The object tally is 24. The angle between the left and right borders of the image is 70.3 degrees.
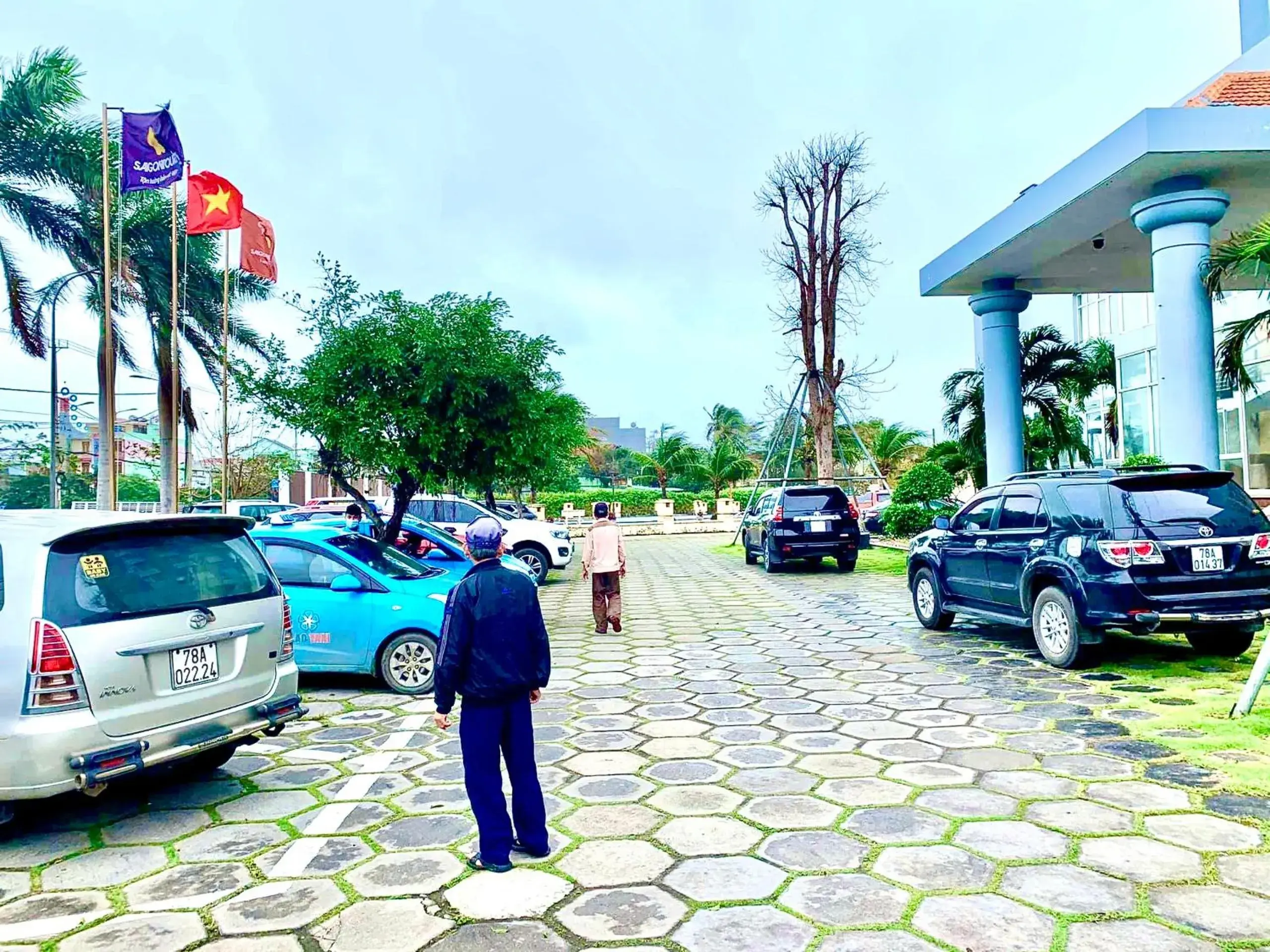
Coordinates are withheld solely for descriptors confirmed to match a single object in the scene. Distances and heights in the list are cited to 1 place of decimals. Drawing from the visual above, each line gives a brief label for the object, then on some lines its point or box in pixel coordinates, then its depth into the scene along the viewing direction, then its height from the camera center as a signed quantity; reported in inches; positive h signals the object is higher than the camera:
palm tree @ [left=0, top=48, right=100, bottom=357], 768.3 +320.8
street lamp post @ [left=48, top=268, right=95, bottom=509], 827.4 +144.4
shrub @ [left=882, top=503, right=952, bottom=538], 832.3 -21.3
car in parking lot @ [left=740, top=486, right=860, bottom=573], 687.1 -21.8
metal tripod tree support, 944.3 +63.7
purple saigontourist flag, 674.2 +277.6
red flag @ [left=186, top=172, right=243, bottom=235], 786.2 +275.5
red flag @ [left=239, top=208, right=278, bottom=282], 840.3 +258.4
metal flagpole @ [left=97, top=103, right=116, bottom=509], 704.4 +90.7
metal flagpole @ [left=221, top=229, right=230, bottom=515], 668.8 +70.0
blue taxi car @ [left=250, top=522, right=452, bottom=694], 291.1 -34.8
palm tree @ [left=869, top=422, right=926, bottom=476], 1507.1 +86.7
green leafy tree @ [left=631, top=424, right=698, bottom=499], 1898.4 +97.4
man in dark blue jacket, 150.3 -29.5
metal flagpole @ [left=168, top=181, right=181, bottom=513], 735.1 +109.9
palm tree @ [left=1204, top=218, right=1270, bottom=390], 354.0 +91.4
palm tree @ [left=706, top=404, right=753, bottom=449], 2239.2 +195.8
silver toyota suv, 152.4 -23.9
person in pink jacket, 411.5 -28.9
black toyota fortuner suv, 278.5 -22.8
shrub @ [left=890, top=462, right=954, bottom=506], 833.5 +10.1
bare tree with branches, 920.3 +243.5
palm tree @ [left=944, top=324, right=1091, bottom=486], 716.0 +85.6
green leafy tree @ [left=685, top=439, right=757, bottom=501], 1813.5 +70.3
